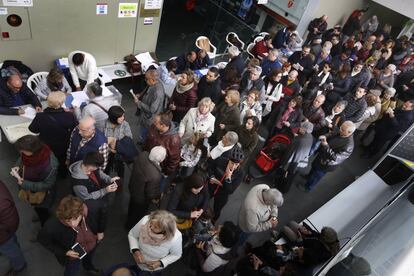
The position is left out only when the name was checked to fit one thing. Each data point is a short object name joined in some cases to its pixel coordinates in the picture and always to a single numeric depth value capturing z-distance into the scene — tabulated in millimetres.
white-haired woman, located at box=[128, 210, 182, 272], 2479
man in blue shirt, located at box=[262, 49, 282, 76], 6414
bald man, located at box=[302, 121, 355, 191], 4543
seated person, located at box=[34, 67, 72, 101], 4379
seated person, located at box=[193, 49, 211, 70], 6152
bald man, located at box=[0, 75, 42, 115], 3934
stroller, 4969
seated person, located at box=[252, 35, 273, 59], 7570
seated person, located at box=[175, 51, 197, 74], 6000
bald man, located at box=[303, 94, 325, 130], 5305
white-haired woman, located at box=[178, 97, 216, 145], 4172
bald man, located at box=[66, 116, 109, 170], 3170
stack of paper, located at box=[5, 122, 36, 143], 3812
